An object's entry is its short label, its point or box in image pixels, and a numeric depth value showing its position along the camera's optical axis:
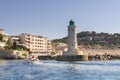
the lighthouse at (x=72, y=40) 55.24
